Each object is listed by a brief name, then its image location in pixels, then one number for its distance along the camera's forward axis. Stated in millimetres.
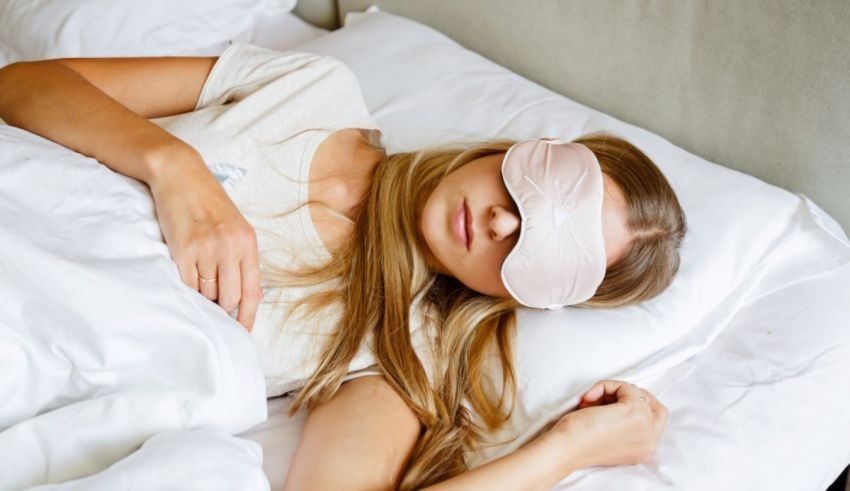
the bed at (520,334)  839
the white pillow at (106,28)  1604
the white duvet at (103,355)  806
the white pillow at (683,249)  1120
